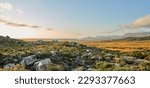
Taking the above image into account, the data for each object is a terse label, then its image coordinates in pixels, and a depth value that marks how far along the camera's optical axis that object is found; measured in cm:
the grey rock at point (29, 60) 805
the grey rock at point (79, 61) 837
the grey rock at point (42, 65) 775
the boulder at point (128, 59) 852
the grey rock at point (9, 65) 789
